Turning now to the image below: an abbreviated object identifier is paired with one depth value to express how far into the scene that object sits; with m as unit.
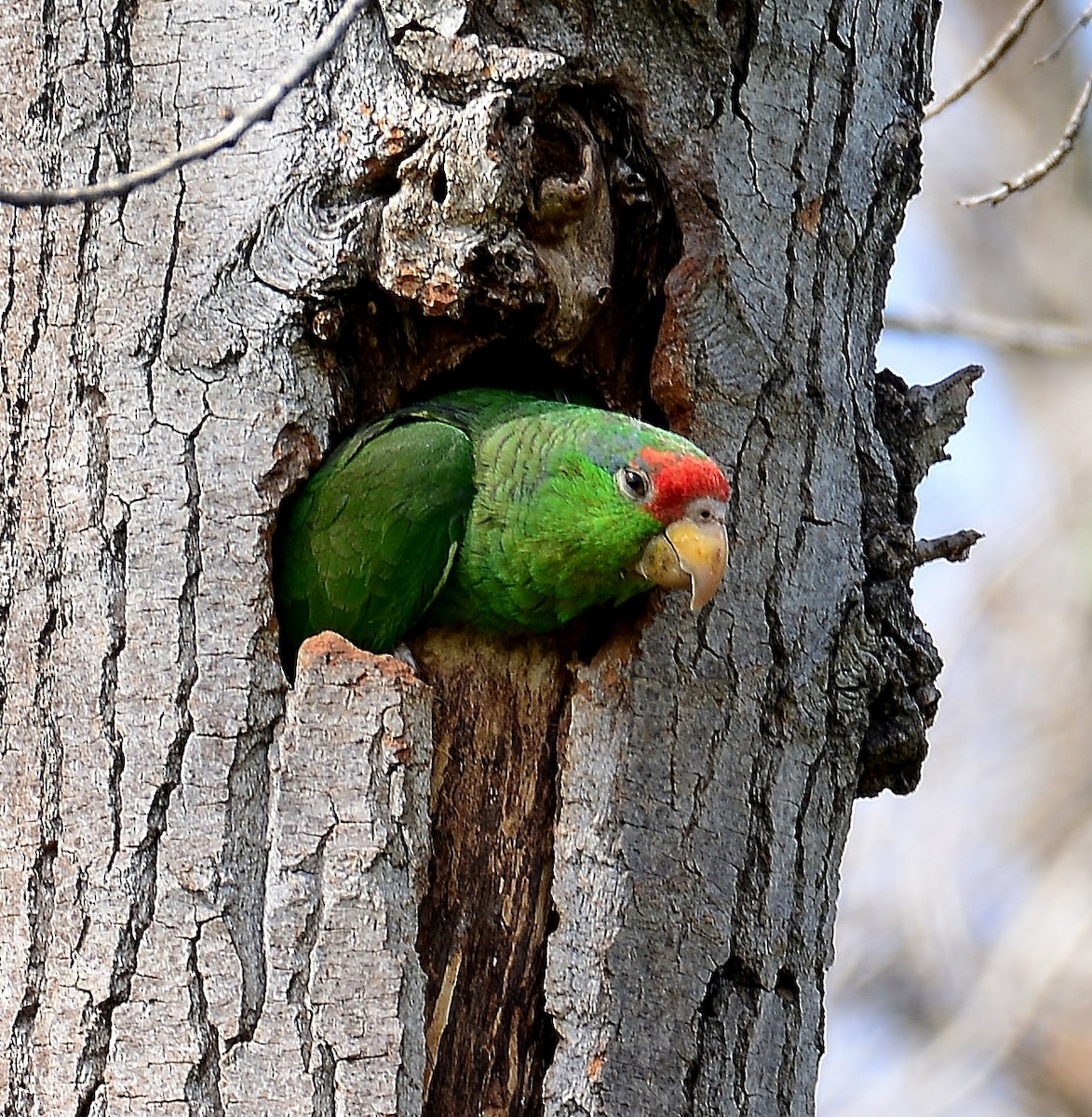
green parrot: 6.00
